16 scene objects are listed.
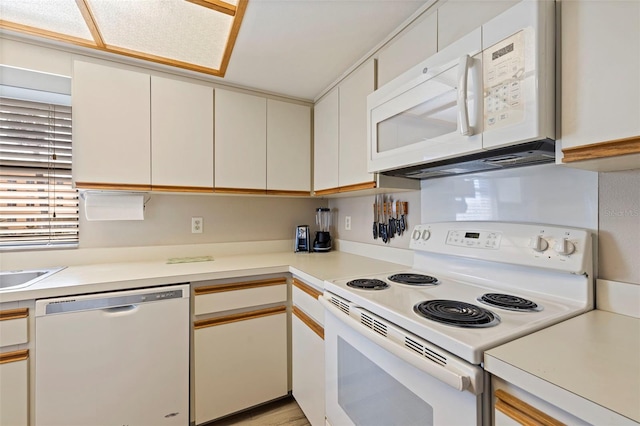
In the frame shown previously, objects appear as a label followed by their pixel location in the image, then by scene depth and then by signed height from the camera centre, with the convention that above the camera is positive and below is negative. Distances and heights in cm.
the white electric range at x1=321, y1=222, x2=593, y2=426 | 69 -32
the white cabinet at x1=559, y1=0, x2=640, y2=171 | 66 +33
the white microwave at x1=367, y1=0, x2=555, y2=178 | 78 +38
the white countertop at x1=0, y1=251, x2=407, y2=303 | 124 -33
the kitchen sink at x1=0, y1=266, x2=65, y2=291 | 151 -36
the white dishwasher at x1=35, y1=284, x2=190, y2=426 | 121 -70
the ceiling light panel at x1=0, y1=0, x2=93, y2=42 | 128 +98
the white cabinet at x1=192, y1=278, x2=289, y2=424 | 150 -78
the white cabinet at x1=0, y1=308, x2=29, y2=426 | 115 -67
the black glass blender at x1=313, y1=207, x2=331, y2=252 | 226 -17
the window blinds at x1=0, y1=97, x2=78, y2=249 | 167 +22
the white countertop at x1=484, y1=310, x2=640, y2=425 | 47 -32
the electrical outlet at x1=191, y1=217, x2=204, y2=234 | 205 -10
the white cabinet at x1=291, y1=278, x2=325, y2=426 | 138 -78
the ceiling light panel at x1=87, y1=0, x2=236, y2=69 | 128 +96
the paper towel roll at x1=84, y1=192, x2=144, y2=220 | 163 +4
